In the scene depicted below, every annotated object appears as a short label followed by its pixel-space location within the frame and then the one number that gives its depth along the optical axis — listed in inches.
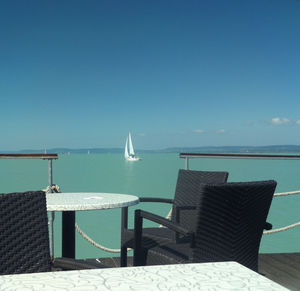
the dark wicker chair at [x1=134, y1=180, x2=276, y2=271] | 69.6
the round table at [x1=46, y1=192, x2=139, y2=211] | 79.4
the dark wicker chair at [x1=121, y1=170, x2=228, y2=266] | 101.1
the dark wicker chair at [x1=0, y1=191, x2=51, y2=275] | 51.1
